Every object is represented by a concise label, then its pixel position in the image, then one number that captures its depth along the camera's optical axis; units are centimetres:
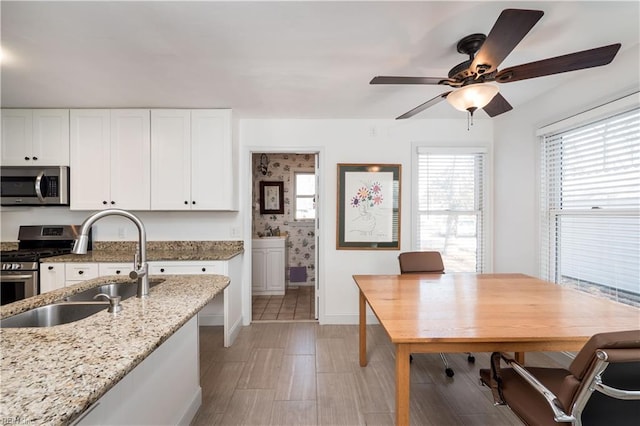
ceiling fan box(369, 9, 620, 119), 115
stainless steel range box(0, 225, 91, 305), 244
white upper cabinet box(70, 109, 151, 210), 288
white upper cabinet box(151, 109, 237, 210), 290
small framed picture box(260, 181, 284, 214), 490
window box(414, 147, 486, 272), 332
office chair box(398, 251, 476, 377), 253
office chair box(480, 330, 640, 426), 94
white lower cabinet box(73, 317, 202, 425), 103
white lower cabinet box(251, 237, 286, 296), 433
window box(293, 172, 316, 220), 497
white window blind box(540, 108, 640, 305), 190
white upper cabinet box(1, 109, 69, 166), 287
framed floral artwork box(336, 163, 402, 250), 326
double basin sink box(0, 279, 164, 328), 119
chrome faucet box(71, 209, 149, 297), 120
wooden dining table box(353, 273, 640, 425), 123
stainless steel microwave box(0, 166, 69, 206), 282
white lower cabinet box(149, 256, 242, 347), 264
